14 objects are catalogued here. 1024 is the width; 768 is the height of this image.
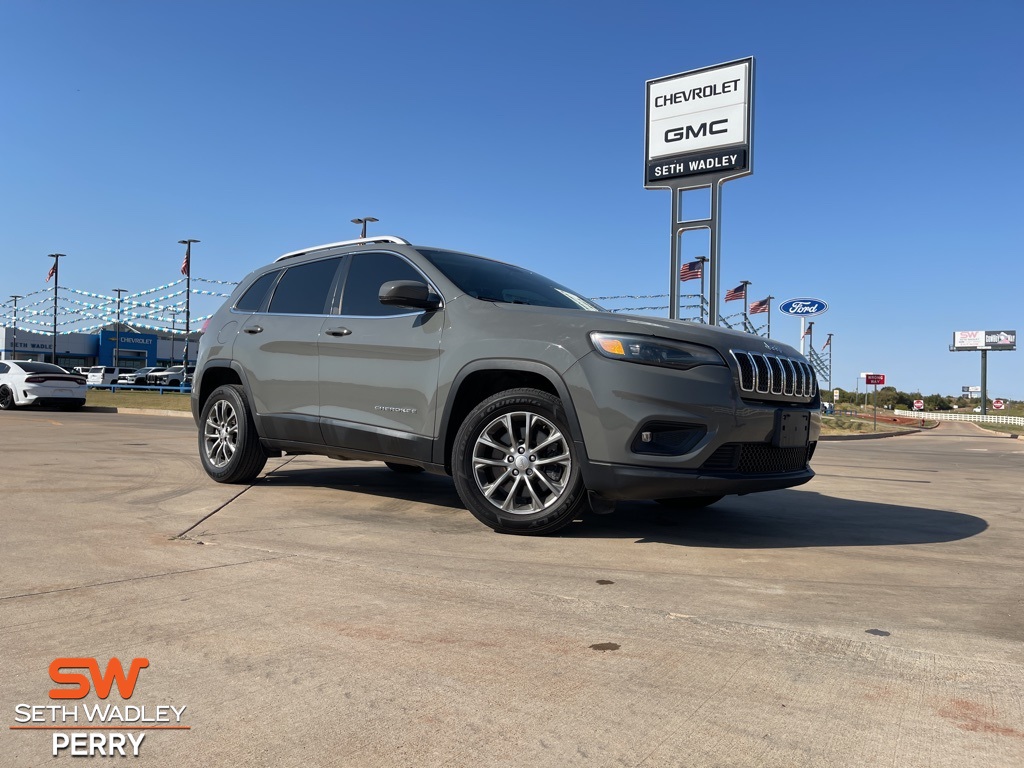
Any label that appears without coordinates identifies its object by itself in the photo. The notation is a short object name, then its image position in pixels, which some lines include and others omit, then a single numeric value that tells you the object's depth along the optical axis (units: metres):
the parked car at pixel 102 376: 54.00
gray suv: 4.20
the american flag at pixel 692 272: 28.30
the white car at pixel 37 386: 21.08
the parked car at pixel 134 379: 54.57
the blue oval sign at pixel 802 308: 26.28
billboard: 106.69
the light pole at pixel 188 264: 43.91
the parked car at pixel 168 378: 52.45
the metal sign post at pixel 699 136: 17.45
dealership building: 78.94
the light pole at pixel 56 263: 55.54
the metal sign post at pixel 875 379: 40.50
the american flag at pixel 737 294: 35.72
